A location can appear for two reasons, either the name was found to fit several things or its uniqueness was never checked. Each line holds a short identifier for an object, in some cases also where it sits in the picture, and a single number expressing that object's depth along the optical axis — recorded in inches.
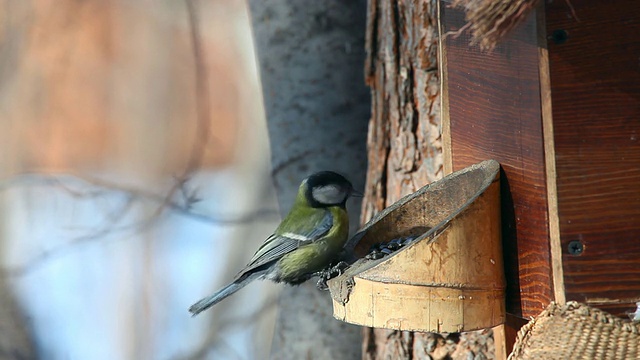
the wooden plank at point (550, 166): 158.1
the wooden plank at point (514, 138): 163.5
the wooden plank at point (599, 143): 157.1
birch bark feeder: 166.2
